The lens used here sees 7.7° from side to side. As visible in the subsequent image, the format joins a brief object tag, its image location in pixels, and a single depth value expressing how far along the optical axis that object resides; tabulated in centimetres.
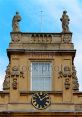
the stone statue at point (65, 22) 4067
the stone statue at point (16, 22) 4066
